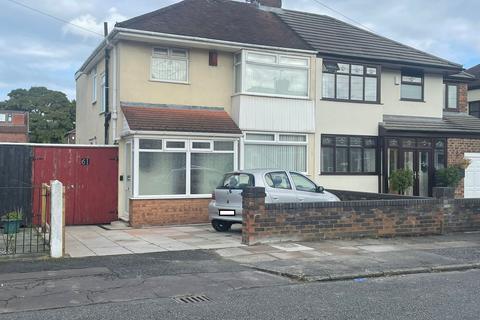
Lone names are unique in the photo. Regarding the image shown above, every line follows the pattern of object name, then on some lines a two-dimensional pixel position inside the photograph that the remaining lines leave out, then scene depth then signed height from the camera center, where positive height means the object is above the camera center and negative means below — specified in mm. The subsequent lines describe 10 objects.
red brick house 62469 +4423
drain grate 6730 -1762
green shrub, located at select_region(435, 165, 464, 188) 19219 -374
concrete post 9352 -1033
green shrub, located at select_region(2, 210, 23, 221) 11447 -1201
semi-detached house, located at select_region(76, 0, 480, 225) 14883 +1969
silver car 12414 -631
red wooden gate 14297 -396
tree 62350 +6790
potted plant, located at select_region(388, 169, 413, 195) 18141 -502
